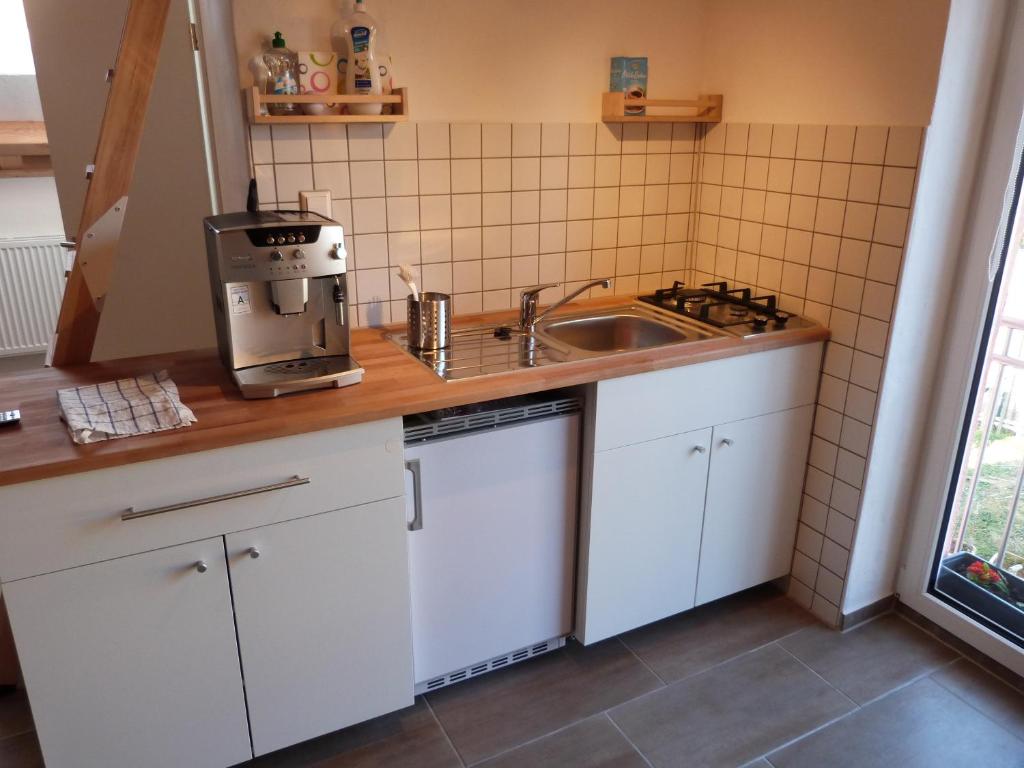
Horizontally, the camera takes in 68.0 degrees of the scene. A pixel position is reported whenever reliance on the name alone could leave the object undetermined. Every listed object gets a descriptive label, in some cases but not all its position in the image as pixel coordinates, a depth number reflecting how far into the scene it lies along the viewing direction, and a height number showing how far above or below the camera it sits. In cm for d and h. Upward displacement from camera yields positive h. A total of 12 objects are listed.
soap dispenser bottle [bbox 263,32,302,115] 179 +14
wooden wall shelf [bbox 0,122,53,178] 374 -10
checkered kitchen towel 139 -52
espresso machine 157 -35
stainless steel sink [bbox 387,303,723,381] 184 -52
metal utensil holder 191 -45
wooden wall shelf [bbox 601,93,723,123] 223 +9
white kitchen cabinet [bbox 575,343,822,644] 193 -89
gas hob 212 -48
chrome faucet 210 -46
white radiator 398 -82
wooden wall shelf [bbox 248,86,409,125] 176 +7
